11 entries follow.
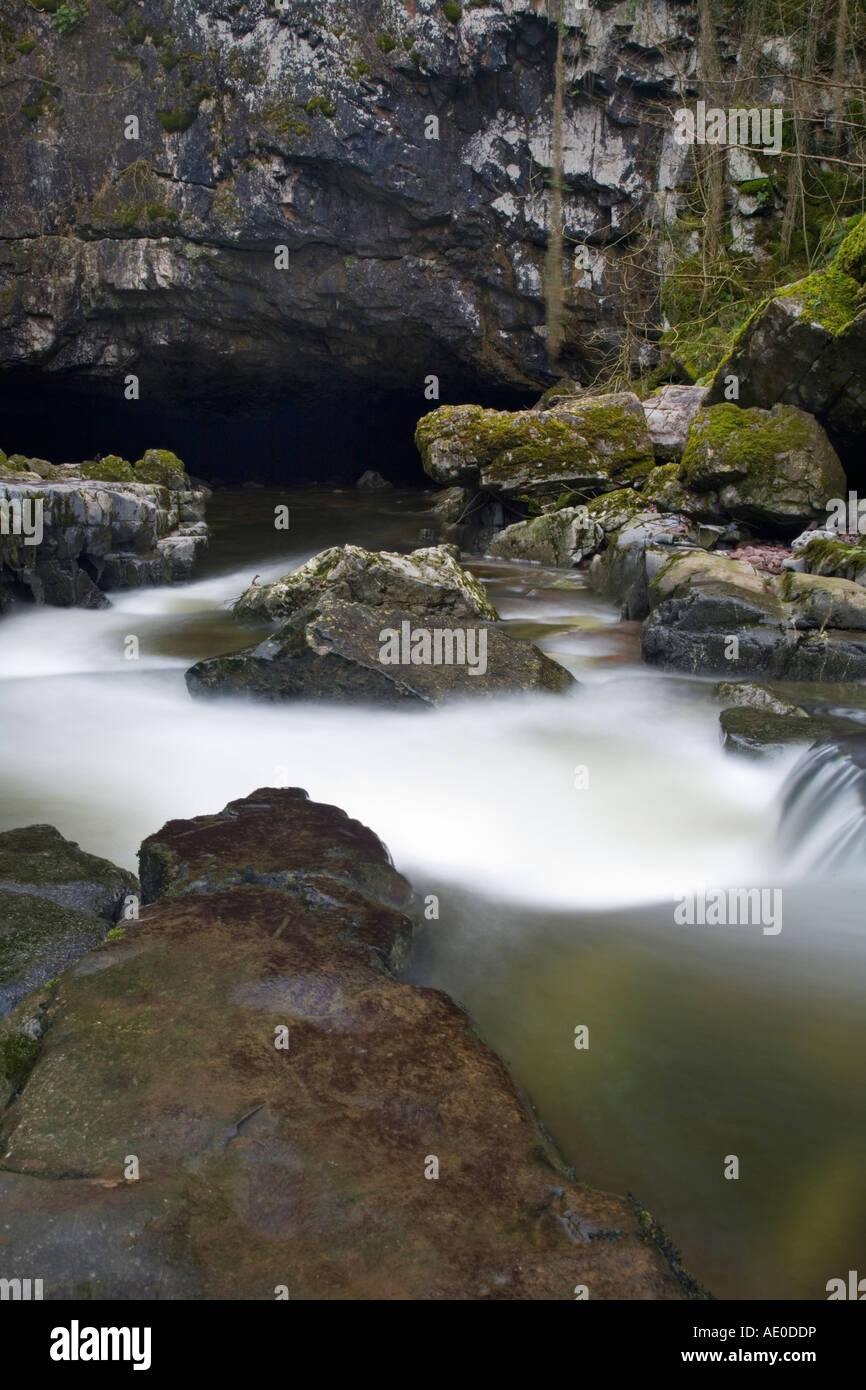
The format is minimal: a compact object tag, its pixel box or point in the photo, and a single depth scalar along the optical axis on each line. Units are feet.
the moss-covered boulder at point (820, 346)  34.60
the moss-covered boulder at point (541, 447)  44.91
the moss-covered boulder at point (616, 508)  41.63
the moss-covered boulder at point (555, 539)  42.93
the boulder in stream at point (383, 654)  24.15
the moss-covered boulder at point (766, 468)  34.73
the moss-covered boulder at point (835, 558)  29.07
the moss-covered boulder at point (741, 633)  24.85
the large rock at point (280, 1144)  7.42
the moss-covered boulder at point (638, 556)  33.19
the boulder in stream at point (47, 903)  11.32
